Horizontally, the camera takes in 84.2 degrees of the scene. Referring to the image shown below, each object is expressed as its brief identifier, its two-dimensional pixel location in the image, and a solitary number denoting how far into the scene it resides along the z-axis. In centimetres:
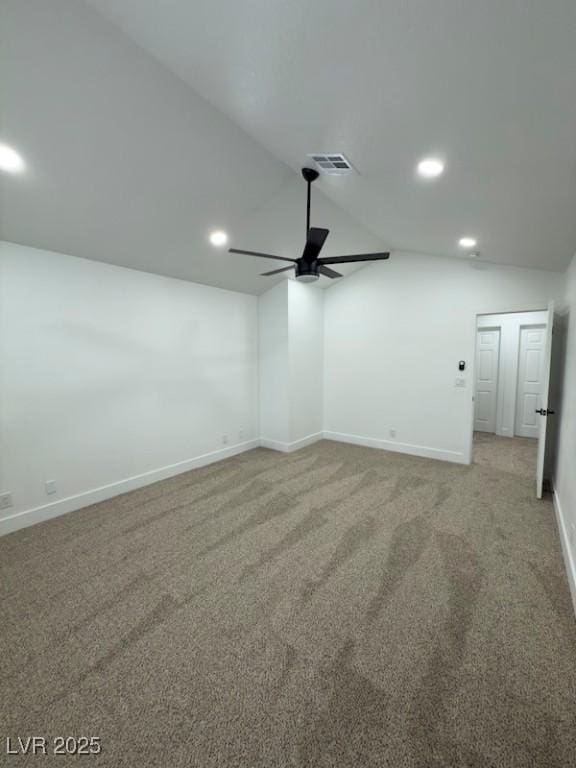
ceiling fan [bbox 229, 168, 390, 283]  251
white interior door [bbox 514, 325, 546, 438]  576
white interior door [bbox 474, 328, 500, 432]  614
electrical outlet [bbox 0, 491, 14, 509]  275
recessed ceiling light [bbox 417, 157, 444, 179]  199
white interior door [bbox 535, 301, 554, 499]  326
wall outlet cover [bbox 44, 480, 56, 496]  301
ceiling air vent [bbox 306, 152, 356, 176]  223
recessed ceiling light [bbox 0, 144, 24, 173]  191
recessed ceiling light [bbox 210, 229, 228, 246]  333
